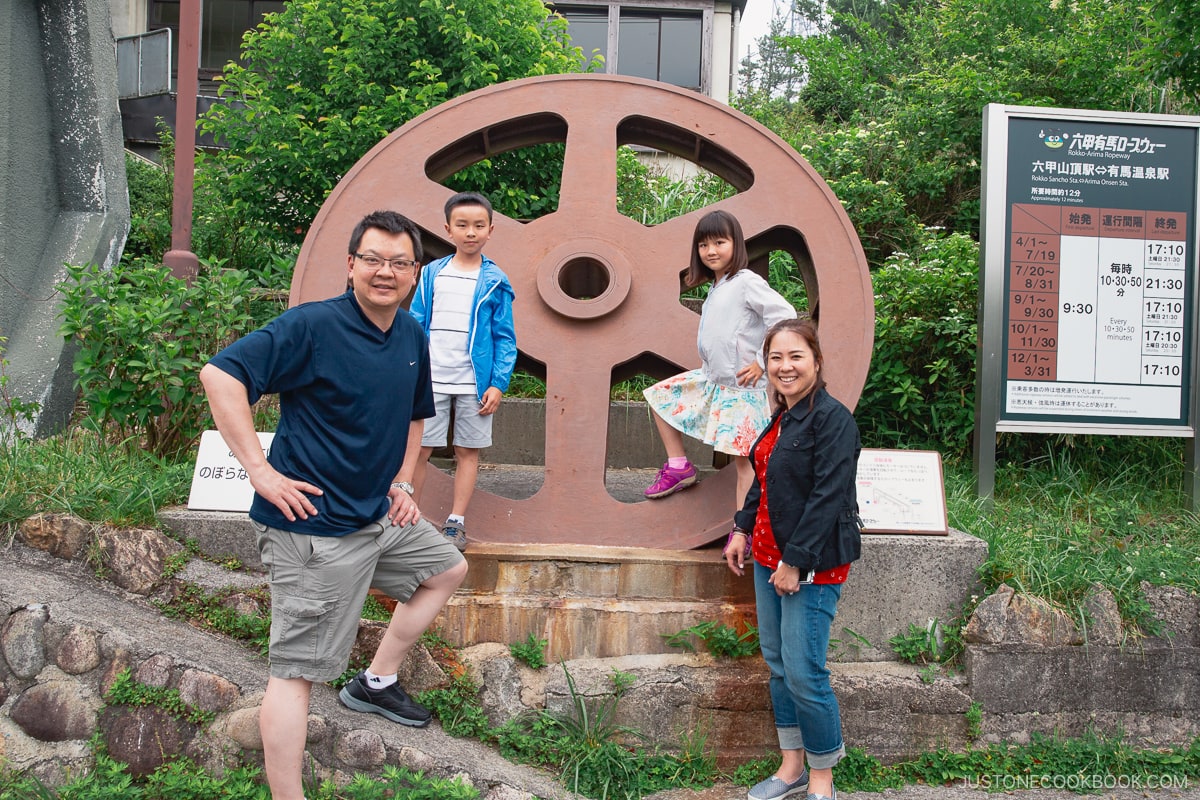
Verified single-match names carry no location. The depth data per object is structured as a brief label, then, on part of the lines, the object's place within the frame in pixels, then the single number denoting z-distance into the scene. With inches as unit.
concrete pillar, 218.8
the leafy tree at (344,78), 228.7
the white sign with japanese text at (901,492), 143.7
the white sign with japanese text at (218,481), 143.5
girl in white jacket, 135.3
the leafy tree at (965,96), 303.3
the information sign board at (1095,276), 174.9
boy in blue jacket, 133.5
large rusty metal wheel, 148.1
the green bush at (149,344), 162.7
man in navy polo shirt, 94.4
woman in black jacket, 106.7
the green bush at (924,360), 212.4
